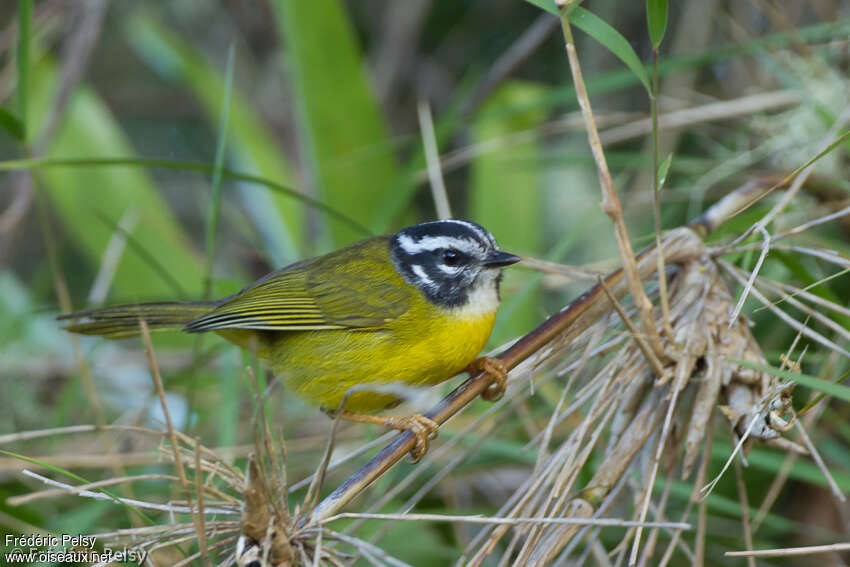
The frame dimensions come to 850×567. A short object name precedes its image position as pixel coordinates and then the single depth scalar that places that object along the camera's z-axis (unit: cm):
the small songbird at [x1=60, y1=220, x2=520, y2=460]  527
